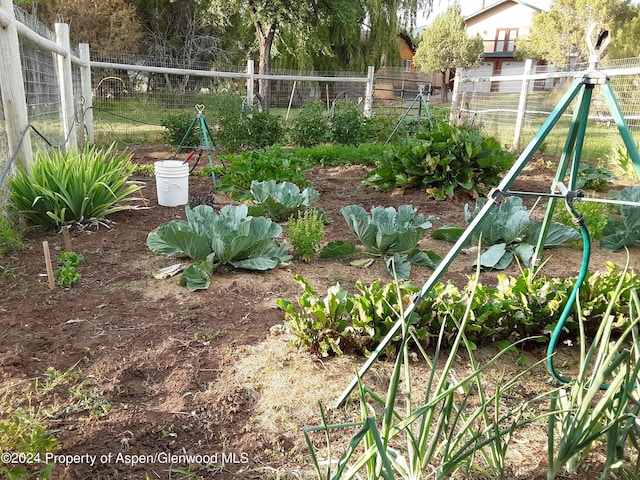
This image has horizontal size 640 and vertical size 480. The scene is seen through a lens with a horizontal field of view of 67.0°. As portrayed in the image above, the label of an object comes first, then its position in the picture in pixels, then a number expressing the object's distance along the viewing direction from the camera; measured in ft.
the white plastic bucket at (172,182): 15.70
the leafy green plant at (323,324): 7.53
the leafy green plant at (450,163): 17.78
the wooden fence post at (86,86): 27.07
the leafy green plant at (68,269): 10.01
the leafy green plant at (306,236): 11.58
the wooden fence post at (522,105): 29.50
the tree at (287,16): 40.70
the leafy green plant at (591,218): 13.60
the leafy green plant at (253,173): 17.39
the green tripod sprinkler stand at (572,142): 5.38
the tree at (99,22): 51.39
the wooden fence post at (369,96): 40.09
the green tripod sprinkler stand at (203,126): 19.79
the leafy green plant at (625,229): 13.07
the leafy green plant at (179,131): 28.22
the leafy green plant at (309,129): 30.89
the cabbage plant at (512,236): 11.85
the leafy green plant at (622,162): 22.21
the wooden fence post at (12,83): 11.93
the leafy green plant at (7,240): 11.13
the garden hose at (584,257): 5.87
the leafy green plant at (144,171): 21.68
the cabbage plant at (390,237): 11.44
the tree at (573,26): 62.34
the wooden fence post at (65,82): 20.52
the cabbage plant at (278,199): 14.39
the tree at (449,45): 96.58
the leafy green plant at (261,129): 28.99
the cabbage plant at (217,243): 10.36
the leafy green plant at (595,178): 19.47
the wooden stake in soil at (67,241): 10.93
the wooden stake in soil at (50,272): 8.98
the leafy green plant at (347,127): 31.48
